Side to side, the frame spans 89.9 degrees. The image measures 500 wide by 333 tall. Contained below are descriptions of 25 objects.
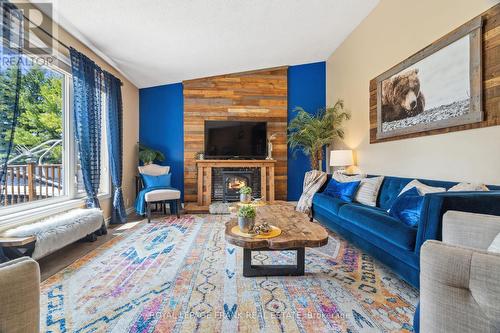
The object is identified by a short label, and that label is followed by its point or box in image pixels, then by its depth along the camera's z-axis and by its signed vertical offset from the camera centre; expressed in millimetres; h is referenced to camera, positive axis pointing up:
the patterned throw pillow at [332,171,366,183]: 3466 -176
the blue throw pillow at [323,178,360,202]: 3200 -333
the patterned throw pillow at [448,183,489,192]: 1852 -173
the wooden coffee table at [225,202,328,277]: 1808 -543
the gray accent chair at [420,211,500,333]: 821 -439
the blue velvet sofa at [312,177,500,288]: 1563 -486
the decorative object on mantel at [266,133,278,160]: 5324 +432
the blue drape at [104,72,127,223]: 3861 +357
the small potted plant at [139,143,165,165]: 4867 +226
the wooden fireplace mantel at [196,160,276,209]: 5047 -72
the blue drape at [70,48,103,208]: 3102 +640
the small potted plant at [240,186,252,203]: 3176 -379
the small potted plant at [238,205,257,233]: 2000 -430
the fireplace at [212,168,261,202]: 5133 -345
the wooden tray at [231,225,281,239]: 1909 -538
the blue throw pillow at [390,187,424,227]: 1939 -349
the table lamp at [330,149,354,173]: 4129 +114
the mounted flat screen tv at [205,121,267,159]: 5145 +542
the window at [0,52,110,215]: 2514 +226
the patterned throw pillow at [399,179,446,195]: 2164 -209
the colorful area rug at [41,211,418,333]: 1498 -938
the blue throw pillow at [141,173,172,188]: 4457 -262
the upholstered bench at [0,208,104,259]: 2078 -597
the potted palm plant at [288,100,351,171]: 4805 +681
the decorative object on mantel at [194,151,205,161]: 5164 +216
